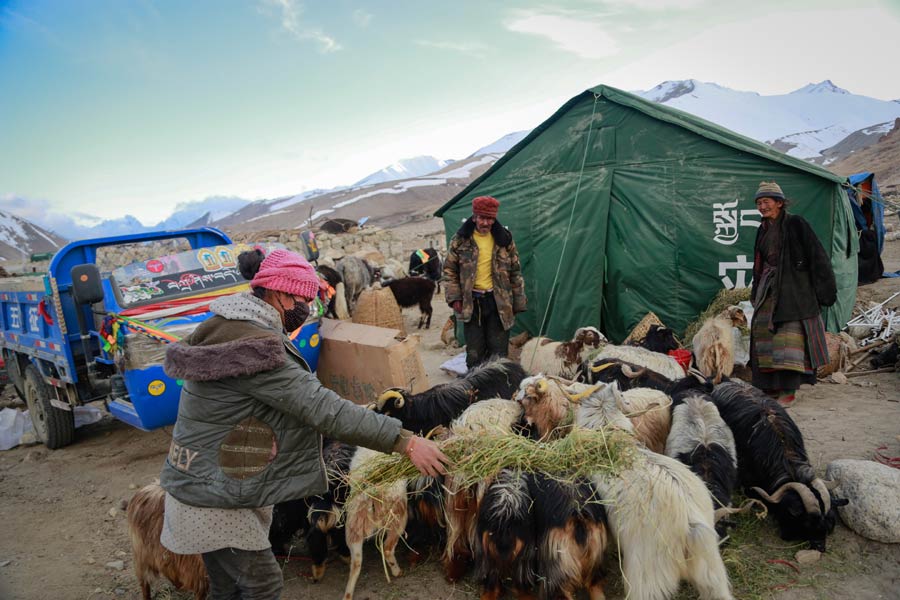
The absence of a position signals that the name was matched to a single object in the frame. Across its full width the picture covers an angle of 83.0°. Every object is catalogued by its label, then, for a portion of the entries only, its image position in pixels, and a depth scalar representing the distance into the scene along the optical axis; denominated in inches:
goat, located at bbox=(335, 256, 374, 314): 462.0
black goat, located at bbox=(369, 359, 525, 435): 158.9
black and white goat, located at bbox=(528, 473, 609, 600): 103.1
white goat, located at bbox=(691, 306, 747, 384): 220.4
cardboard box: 206.7
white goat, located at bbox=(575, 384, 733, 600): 97.0
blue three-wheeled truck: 175.0
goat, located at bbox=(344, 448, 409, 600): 117.0
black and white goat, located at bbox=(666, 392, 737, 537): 123.2
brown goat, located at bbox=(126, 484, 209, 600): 113.1
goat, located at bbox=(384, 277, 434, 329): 440.1
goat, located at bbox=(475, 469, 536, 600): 107.8
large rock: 121.5
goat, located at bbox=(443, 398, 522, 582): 117.6
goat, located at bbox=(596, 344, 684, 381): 208.5
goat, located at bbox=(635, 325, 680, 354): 240.2
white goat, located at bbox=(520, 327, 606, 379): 242.7
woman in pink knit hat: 78.4
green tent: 245.3
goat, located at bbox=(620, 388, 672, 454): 149.6
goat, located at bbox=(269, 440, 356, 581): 126.4
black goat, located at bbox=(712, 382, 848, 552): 121.6
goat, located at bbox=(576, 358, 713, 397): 167.0
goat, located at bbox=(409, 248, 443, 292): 588.7
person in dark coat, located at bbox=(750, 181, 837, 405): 185.5
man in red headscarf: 225.8
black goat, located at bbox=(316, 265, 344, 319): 416.3
